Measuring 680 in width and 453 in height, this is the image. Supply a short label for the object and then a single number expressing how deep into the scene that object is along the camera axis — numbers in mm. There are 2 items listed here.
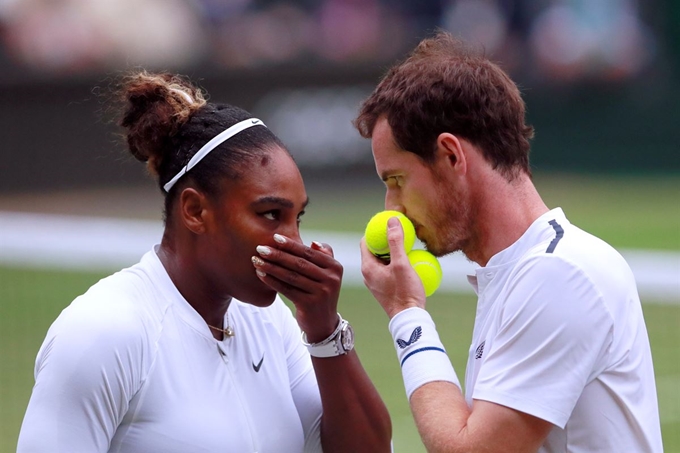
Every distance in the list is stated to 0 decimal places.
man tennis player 6102
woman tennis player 6148
